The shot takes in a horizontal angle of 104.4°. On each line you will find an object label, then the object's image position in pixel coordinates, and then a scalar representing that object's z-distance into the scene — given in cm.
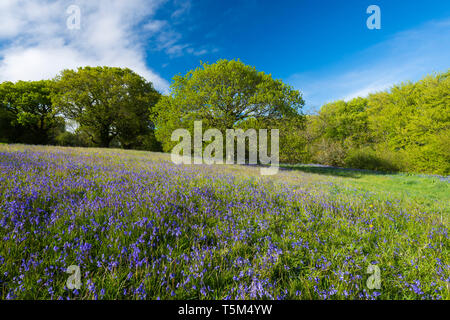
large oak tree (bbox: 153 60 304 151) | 1551
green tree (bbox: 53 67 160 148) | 2709
